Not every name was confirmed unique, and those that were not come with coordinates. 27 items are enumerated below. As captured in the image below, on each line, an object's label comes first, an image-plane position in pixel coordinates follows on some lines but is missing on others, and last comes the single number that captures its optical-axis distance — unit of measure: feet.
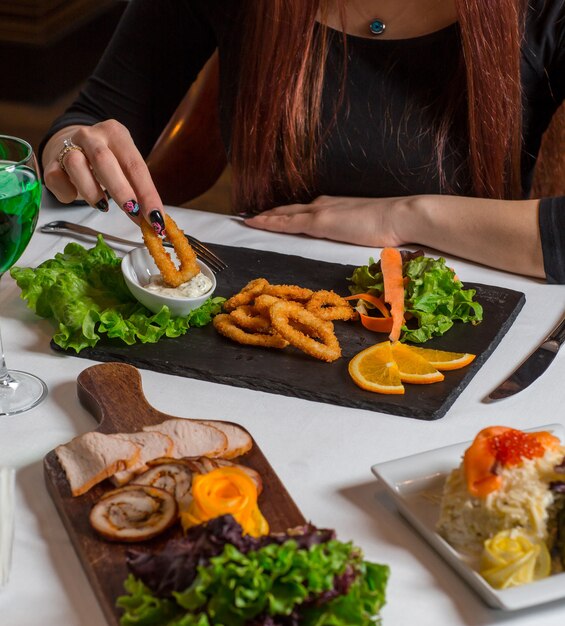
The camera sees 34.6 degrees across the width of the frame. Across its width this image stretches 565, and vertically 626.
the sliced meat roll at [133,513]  3.38
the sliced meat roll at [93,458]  3.69
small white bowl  5.16
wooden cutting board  3.29
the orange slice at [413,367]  4.74
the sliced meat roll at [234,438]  3.91
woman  6.33
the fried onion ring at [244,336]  5.05
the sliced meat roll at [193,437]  3.86
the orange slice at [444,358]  4.87
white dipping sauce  5.23
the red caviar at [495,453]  3.29
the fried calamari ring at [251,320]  5.13
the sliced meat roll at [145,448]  3.69
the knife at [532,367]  4.63
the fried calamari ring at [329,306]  5.28
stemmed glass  4.06
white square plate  3.14
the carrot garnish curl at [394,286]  5.13
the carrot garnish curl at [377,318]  5.22
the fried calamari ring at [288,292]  5.41
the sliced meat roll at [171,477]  3.55
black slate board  4.58
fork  6.02
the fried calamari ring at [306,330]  4.98
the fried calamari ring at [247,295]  5.39
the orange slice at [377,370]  4.64
